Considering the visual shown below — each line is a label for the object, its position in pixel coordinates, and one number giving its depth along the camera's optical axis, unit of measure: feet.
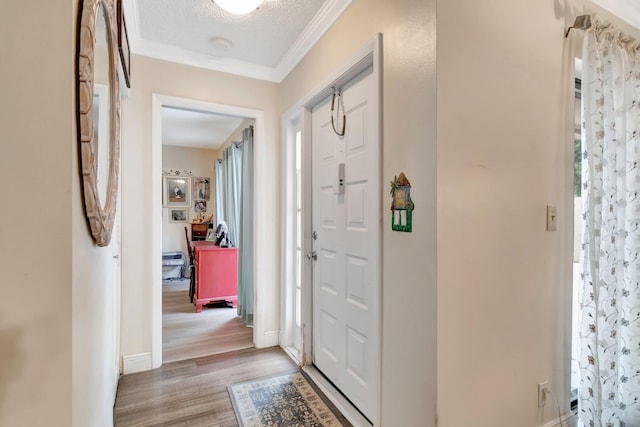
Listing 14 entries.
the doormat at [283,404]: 5.82
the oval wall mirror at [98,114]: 2.47
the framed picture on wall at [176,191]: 19.76
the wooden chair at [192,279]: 13.96
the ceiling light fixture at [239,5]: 5.62
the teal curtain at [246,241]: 11.00
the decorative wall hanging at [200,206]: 20.67
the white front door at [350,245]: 5.45
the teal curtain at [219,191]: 18.03
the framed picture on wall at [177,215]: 20.12
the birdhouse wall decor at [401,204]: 4.47
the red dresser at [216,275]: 12.78
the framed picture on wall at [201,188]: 20.71
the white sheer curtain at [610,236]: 5.13
